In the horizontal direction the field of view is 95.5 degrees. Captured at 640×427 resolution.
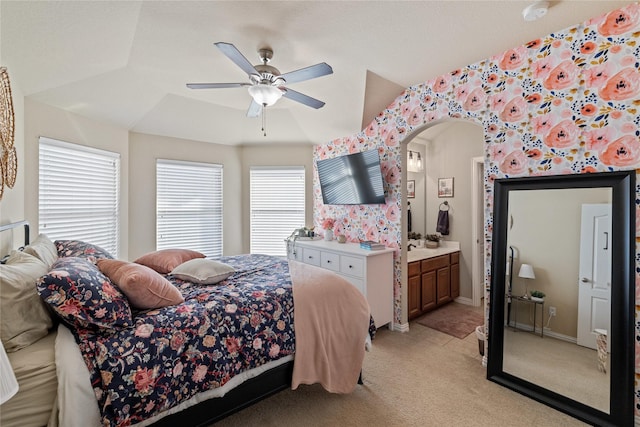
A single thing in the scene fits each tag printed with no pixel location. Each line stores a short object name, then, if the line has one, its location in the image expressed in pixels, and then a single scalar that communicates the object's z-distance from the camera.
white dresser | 3.19
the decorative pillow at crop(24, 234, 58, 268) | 1.76
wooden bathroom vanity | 3.65
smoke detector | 1.88
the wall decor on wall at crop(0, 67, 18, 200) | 1.85
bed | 1.26
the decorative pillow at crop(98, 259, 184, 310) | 1.60
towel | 4.48
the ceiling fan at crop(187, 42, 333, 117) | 2.09
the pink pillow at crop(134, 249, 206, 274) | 2.48
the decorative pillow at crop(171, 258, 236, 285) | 2.17
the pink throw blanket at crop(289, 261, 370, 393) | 2.02
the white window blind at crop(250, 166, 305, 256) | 4.82
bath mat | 3.37
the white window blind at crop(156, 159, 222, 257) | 4.16
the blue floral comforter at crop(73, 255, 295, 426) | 1.31
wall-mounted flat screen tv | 3.49
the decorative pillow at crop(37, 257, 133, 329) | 1.31
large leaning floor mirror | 1.87
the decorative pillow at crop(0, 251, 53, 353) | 1.24
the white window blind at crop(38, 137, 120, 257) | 2.82
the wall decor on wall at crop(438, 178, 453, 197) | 4.50
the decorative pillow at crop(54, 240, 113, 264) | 2.07
